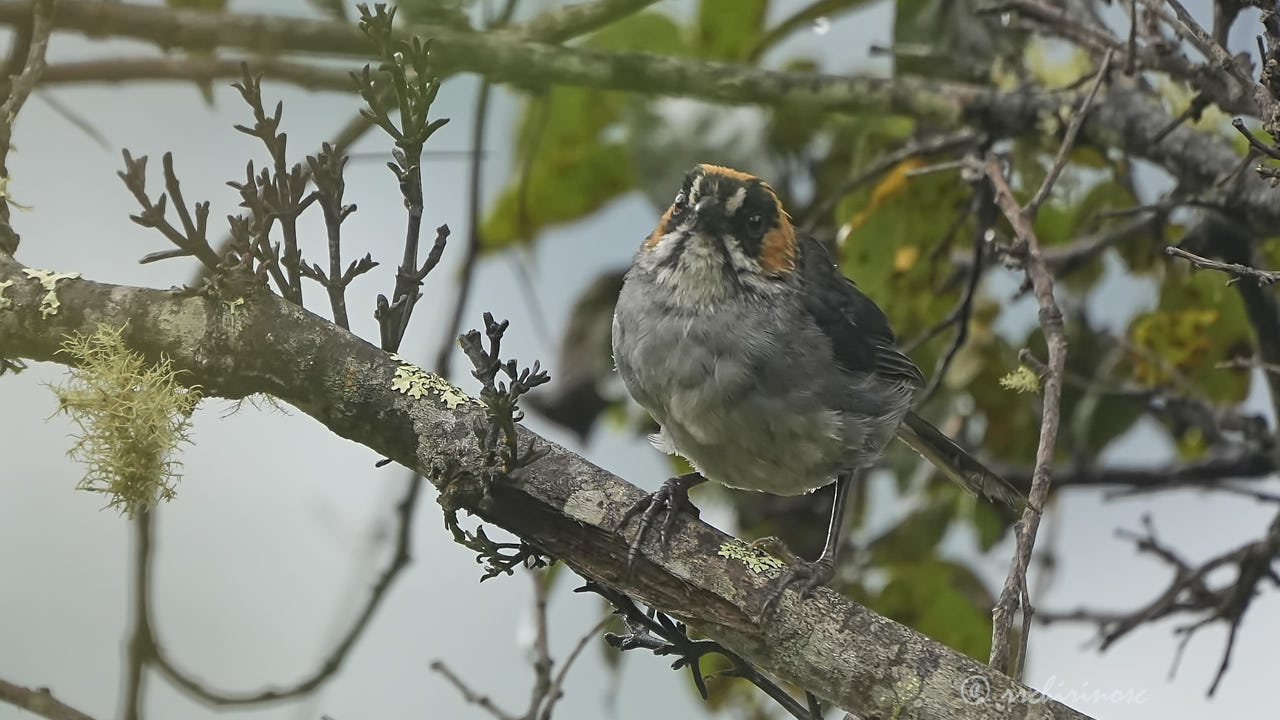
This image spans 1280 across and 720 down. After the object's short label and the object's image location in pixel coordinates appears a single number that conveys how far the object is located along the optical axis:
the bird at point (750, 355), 6.86
